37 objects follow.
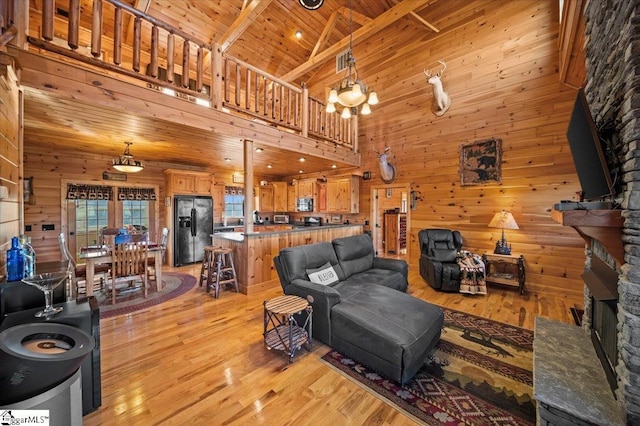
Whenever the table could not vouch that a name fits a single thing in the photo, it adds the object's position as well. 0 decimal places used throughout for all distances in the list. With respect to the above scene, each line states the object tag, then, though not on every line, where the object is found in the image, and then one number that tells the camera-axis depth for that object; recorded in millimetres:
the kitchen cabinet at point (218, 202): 6941
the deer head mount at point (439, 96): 4945
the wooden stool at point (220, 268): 3887
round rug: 3393
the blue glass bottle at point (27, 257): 1821
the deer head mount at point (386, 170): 5809
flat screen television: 1687
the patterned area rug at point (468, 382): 1709
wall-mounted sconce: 5594
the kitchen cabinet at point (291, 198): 7844
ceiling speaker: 4211
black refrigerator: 5883
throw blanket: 4004
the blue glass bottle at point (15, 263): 1749
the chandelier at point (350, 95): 3081
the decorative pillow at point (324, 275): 2945
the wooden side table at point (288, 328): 2279
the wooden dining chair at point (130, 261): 3635
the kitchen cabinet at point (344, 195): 6441
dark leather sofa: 1969
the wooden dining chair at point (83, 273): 3529
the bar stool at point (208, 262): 4118
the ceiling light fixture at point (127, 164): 4484
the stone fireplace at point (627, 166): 1305
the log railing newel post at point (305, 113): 4922
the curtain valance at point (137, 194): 5727
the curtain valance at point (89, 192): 5129
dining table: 3554
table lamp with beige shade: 4109
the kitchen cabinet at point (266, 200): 8352
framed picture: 4609
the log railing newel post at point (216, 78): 3570
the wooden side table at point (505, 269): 4105
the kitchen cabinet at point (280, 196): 8109
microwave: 7305
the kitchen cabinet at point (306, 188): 7195
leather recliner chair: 4137
